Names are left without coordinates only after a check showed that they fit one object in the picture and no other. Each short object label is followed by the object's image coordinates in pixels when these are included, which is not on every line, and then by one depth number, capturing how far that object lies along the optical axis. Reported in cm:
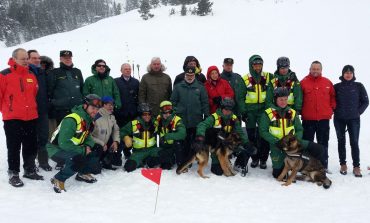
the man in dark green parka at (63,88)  607
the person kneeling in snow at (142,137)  632
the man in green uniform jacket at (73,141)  514
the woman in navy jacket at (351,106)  612
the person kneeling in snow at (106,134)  609
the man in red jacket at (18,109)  514
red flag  482
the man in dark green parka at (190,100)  646
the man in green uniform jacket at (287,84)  627
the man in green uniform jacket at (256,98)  650
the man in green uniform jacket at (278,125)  598
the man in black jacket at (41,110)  578
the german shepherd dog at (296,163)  571
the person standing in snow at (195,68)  667
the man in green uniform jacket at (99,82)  642
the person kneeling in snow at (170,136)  627
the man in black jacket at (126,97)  690
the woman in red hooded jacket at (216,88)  672
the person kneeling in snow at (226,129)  613
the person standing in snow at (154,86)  685
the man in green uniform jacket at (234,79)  673
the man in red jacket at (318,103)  624
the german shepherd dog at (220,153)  602
